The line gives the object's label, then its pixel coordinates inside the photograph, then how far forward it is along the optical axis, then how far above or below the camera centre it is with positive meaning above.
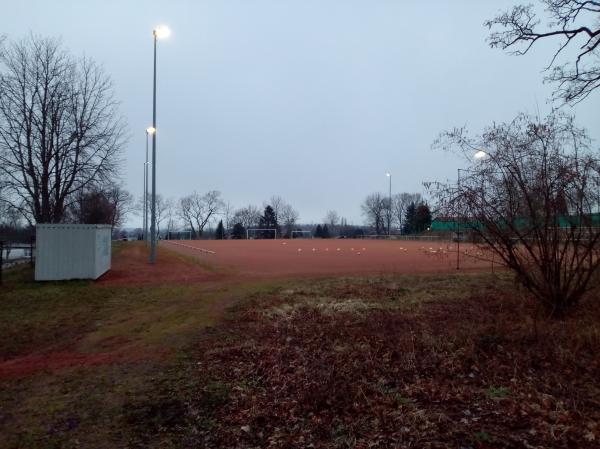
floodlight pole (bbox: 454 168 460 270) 9.50 +0.19
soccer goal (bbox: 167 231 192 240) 110.16 +0.86
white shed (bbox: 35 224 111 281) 16.11 -0.46
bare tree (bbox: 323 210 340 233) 141.51 +5.37
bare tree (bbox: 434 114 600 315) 8.21 +0.44
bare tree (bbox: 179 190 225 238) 120.56 +7.27
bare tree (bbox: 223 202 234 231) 126.25 +4.40
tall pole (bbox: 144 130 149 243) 49.15 +3.15
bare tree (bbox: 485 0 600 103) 8.26 +3.70
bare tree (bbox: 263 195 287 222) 126.36 +8.25
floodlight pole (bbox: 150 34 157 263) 22.23 +2.61
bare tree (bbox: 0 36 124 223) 23.41 +4.86
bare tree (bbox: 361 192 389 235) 117.12 +6.85
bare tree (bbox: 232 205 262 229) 122.81 +5.89
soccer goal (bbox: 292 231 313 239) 103.61 +1.00
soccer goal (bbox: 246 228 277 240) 100.06 +1.20
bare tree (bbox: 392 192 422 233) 115.69 +8.24
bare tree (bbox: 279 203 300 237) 127.38 +5.83
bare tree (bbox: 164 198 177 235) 121.47 +3.50
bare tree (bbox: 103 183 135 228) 52.17 +4.33
